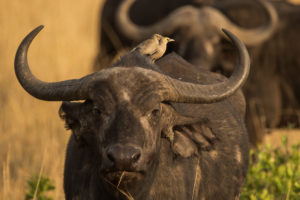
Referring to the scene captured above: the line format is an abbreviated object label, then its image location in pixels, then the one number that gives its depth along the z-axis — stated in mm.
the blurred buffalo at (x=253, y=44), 18578
